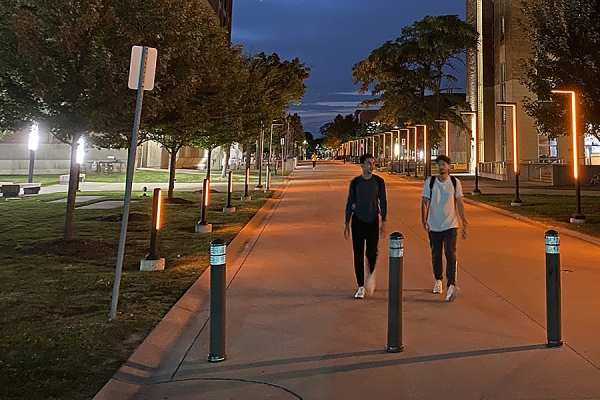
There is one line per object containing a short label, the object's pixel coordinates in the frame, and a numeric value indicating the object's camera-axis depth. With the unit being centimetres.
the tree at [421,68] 4119
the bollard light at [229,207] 1815
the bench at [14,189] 2329
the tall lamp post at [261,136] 2652
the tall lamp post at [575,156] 1576
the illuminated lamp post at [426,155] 3758
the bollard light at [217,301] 530
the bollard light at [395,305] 548
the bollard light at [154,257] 884
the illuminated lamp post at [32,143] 2875
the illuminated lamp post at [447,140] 3444
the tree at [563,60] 1753
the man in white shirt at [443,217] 761
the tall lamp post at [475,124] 5153
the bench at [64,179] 3334
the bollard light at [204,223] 1329
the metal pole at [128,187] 638
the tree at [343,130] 12025
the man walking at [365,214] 763
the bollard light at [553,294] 562
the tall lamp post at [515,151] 2105
